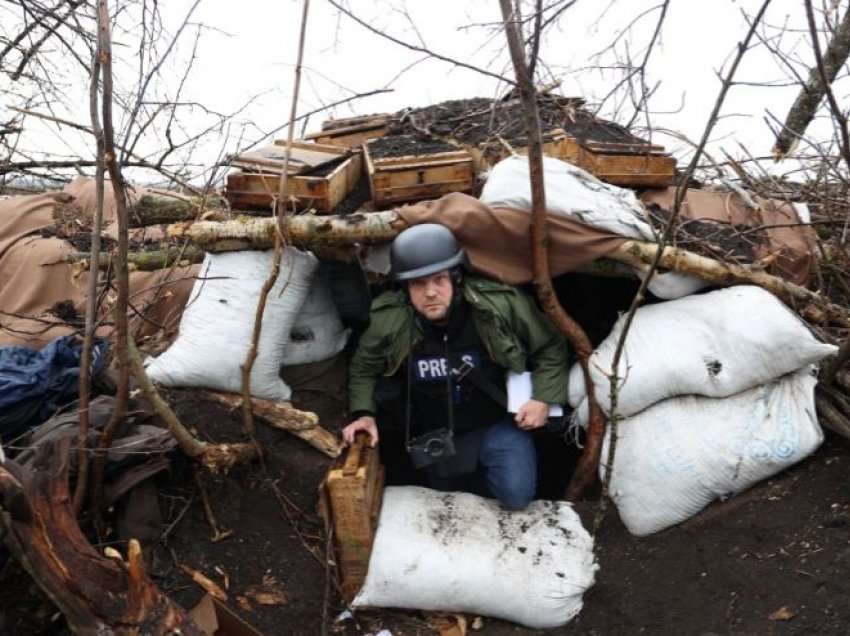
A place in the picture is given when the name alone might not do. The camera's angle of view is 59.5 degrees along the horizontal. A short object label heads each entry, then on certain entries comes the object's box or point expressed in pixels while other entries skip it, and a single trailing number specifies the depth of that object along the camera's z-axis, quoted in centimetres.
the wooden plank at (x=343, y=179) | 351
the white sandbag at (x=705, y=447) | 288
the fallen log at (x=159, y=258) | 388
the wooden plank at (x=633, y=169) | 375
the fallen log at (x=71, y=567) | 211
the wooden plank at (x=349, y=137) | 448
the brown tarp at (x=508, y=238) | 317
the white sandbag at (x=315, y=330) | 353
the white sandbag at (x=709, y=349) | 287
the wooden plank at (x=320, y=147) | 406
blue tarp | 308
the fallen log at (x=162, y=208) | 404
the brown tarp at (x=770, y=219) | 340
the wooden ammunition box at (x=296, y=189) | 345
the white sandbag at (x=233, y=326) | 328
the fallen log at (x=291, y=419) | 331
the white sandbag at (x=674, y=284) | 321
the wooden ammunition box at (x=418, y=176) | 359
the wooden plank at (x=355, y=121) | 461
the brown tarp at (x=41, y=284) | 415
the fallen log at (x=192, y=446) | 267
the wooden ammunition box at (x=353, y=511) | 289
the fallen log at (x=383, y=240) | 314
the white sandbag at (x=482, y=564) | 288
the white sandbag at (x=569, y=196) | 321
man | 312
